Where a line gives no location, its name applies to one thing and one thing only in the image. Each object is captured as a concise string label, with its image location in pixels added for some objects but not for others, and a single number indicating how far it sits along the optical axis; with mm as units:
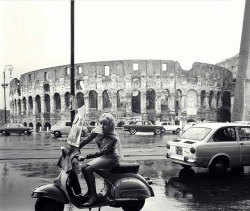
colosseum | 42438
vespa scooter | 4586
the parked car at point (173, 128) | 33344
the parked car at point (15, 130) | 30891
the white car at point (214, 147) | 8406
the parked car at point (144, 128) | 30719
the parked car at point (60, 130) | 26266
